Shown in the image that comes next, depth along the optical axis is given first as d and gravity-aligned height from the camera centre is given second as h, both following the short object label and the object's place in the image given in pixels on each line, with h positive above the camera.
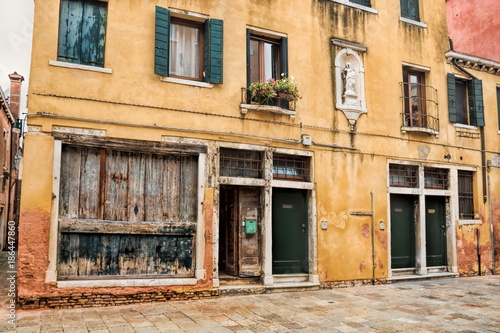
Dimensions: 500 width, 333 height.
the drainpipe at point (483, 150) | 12.86 +1.92
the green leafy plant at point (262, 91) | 9.33 +2.57
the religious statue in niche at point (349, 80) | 10.66 +3.22
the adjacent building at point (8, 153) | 21.66 +3.23
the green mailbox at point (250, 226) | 9.31 -0.19
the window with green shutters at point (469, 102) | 12.93 +3.29
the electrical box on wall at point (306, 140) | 9.95 +1.68
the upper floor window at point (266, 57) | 9.85 +3.52
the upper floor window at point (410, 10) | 12.25 +5.61
